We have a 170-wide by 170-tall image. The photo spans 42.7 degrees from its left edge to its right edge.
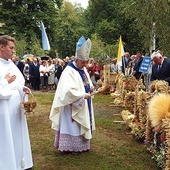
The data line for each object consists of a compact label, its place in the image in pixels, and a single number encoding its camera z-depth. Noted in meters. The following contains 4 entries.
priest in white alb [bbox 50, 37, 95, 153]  3.80
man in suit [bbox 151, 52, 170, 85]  5.28
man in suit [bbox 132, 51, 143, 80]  8.04
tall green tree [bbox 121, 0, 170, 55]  7.75
